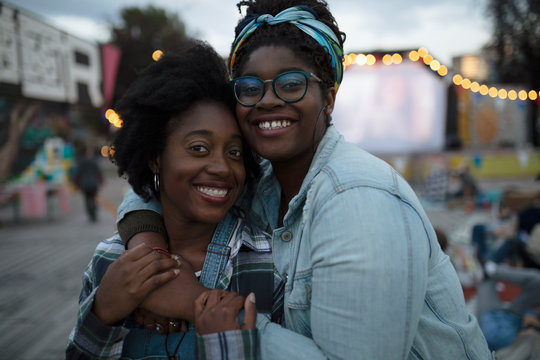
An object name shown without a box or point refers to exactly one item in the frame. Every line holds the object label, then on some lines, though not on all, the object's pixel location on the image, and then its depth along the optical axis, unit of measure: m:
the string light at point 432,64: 9.38
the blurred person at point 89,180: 8.99
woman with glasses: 1.04
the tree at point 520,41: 21.12
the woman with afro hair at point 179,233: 1.37
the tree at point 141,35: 24.08
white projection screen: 10.97
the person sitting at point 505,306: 2.95
